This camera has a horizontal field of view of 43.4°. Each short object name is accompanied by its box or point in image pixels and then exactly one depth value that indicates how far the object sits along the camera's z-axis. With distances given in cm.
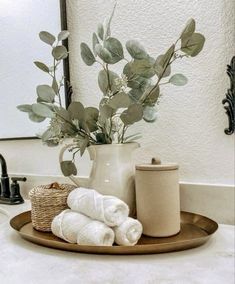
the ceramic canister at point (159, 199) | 63
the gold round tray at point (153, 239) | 57
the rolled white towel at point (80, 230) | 58
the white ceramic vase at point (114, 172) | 69
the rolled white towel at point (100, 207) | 58
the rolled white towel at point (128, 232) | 58
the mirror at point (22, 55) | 104
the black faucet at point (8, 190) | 106
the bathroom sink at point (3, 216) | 99
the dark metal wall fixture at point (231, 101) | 74
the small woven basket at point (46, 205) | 69
